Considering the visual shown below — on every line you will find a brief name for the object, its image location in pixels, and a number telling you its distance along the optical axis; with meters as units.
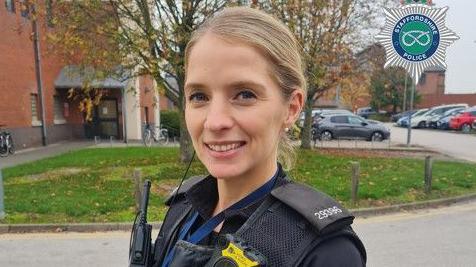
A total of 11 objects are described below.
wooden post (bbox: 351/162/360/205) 8.23
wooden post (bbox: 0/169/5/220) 7.22
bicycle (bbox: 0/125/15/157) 16.53
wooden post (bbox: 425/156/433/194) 9.27
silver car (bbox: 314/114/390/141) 25.17
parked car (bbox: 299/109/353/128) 26.22
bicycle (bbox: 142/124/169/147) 21.50
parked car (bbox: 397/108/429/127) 41.16
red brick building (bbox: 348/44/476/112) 59.81
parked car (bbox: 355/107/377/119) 53.81
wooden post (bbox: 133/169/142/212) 7.59
